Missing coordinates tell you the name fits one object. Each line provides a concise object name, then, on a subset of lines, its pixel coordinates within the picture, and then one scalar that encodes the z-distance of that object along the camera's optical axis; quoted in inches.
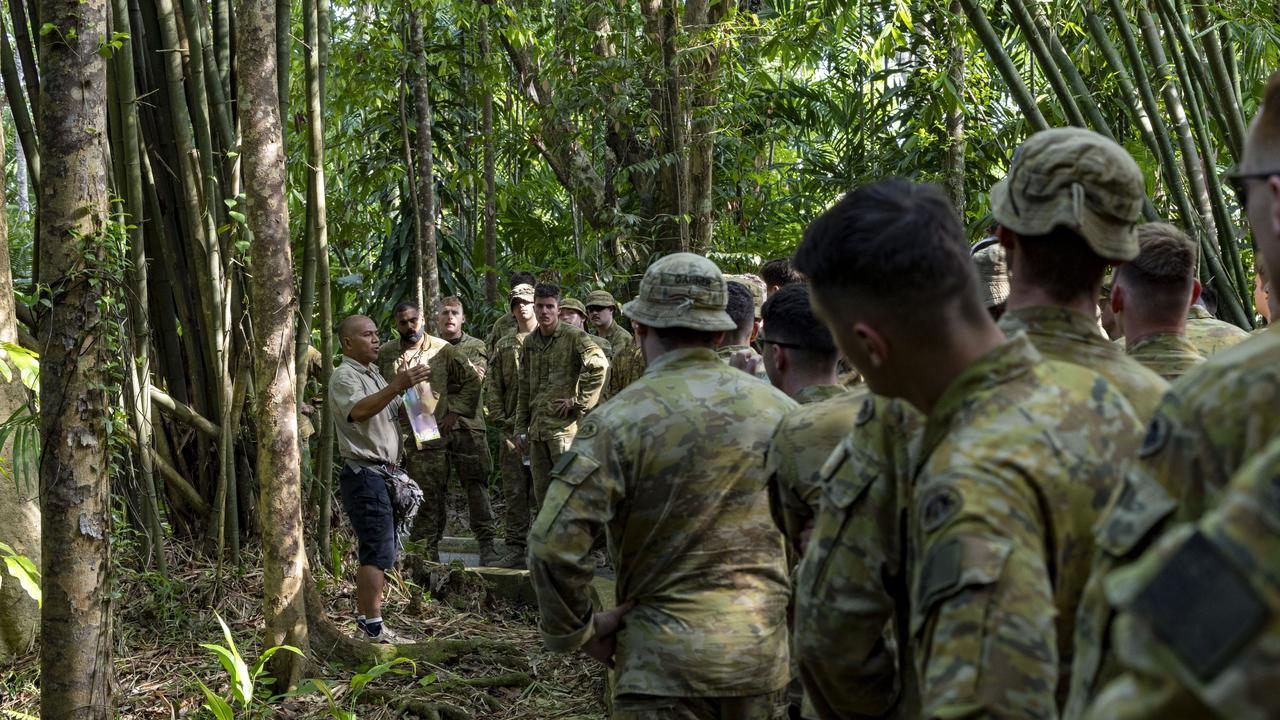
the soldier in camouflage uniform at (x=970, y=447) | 57.4
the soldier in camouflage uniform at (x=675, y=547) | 120.0
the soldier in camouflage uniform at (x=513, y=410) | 347.3
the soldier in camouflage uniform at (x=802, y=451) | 107.5
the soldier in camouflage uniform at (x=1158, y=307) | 115.6
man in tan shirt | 255.8
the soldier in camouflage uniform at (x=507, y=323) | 370.0
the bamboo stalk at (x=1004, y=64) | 147.4
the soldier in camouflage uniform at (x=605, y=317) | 362.3
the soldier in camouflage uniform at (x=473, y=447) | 350.9
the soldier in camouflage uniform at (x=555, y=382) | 327.3
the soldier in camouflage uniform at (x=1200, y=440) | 45.0
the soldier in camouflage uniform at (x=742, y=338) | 169.0
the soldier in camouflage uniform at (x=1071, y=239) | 74.3
